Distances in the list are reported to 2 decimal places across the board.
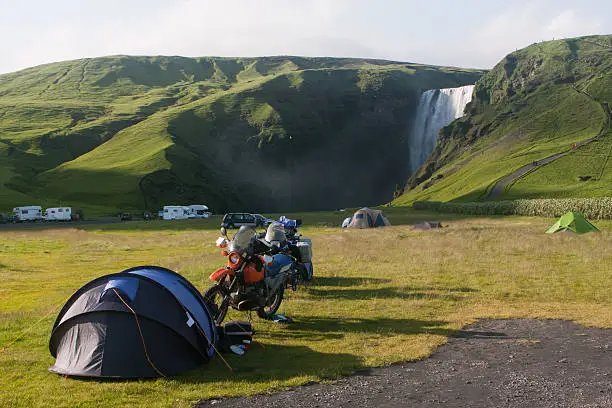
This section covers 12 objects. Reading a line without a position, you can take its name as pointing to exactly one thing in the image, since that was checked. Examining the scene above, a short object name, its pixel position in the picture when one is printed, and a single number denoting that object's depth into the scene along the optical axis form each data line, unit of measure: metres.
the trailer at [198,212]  94.81
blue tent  10.19
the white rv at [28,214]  92.81
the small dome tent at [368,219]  56.78
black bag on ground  12.01
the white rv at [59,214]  91.81
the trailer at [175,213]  91.78
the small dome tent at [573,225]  40.09
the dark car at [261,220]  62.57
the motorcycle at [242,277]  13.46
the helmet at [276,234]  18.85
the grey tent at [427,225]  49.18
